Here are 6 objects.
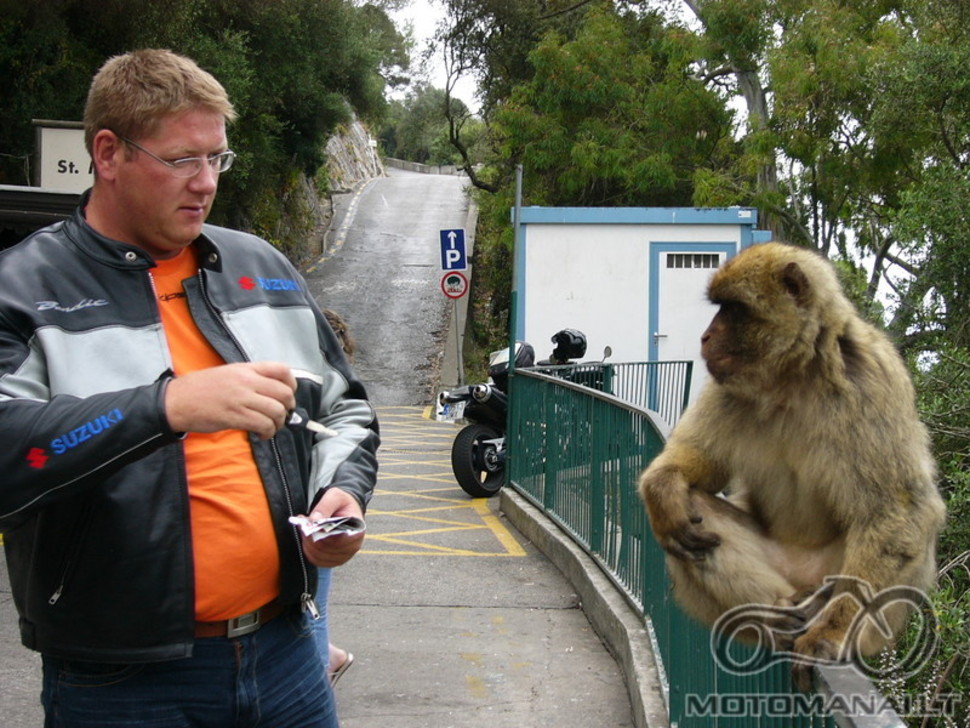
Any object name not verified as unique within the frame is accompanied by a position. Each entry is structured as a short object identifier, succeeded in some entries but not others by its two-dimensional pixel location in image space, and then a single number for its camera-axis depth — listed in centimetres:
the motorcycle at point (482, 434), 1040
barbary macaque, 297
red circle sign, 1723
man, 196
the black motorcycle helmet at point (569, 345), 1128
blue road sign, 1717
